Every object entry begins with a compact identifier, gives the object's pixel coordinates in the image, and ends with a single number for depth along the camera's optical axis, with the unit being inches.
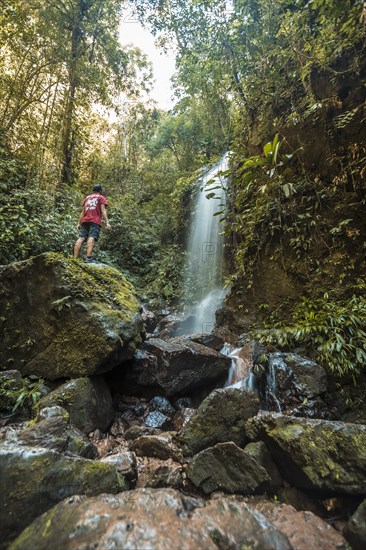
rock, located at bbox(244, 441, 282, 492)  104.9
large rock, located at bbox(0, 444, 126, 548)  73.5
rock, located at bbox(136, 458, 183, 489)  102.9
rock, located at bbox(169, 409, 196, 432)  166.9
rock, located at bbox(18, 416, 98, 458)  99.5
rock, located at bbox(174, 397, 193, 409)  186.9
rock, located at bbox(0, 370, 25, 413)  145.1
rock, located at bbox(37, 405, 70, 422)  116.7
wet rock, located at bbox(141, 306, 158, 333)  348.5
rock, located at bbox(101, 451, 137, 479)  104.7
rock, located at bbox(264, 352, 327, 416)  175.5
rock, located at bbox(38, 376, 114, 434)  143.3
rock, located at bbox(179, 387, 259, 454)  128.6
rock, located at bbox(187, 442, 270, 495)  100.3
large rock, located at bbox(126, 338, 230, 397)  192.9
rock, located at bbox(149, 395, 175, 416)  180.4
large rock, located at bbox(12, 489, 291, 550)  59.3
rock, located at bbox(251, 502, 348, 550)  71.3
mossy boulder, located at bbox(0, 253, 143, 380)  168.9
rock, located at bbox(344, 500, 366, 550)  70.2
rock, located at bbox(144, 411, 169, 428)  167.3
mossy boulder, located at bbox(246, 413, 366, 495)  93.4
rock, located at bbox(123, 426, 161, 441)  145.6
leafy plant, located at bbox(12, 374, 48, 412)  145.4
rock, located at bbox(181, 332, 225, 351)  254.1
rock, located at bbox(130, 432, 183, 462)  124.4
